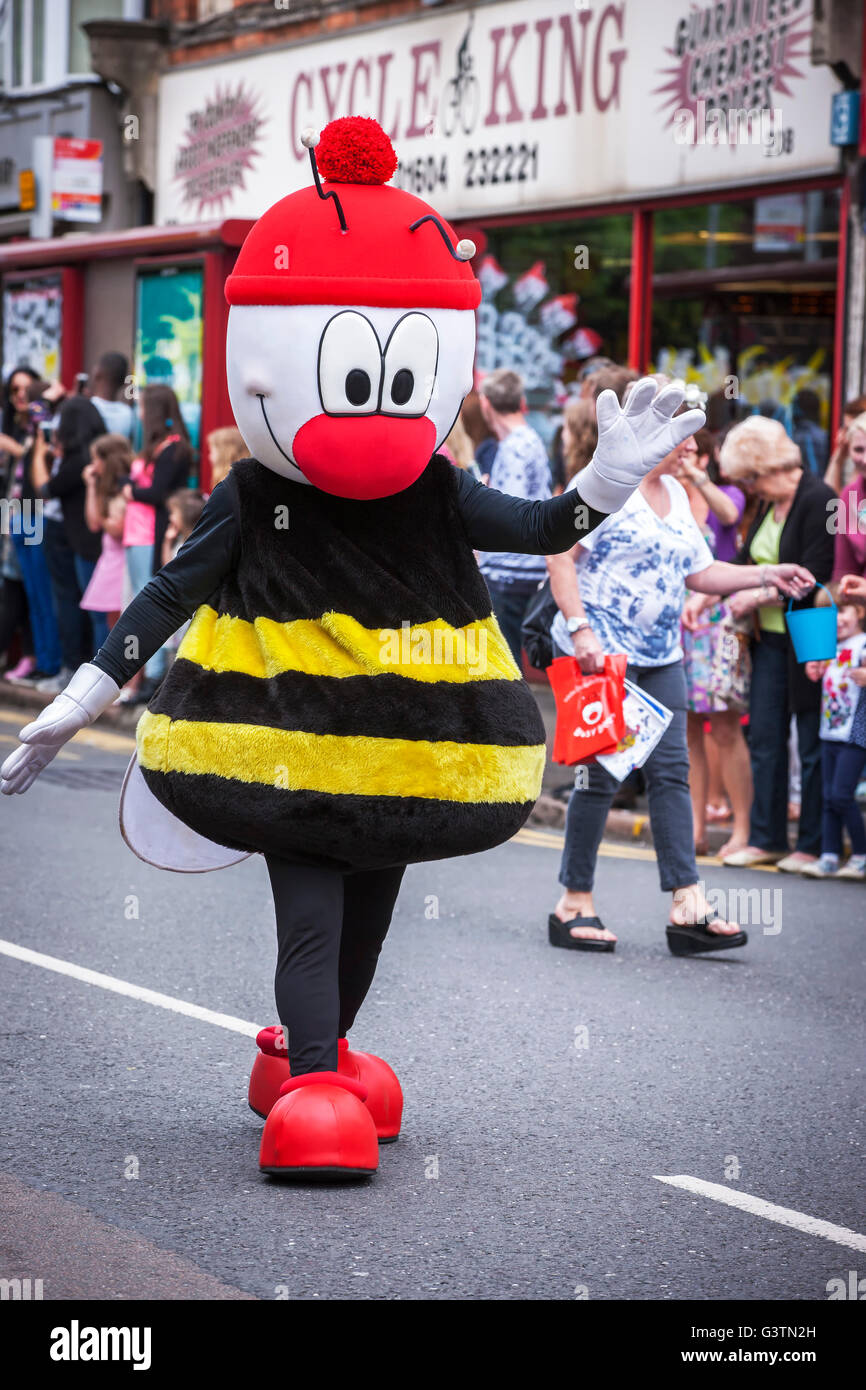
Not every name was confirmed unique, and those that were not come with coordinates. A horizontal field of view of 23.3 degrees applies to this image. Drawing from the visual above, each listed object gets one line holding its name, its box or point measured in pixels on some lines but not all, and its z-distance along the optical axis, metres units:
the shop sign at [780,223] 12.00
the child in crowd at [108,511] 12.51
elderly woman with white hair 8.66
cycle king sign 11.97
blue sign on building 11.19
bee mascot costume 4.25
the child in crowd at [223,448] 10.96
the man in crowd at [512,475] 10.30
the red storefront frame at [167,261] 12.93
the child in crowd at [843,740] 8.45
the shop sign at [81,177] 18.66
